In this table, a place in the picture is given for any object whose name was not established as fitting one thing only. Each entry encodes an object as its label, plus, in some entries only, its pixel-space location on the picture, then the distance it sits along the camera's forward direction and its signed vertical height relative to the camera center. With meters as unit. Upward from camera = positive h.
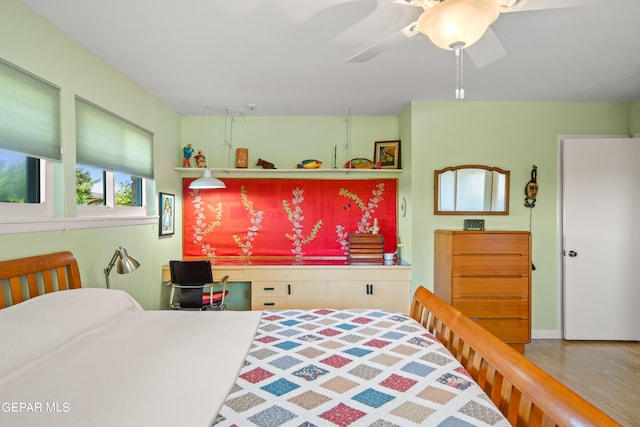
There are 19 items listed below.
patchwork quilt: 1.03 -0.62
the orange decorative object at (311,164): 3.72 +0.51
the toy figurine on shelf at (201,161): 3.77 +0.55
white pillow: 1.24 -0.47
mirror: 3.42 +0.20
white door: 3.28 -0.26
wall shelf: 3.68 +0.44
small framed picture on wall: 3.38 -0.03
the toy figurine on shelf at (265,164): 3.75 +0.52
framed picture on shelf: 3.81 +0.64
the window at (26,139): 1.70 +0.38
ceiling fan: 1.28 +0.75
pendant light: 3.27 +0.28
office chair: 2.88 -0.59
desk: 3.39 -0.74
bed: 1.01 -0.59
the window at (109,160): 2.31 +0.39
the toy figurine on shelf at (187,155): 3.76 +0.62
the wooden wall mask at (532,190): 3.38 +0.21
